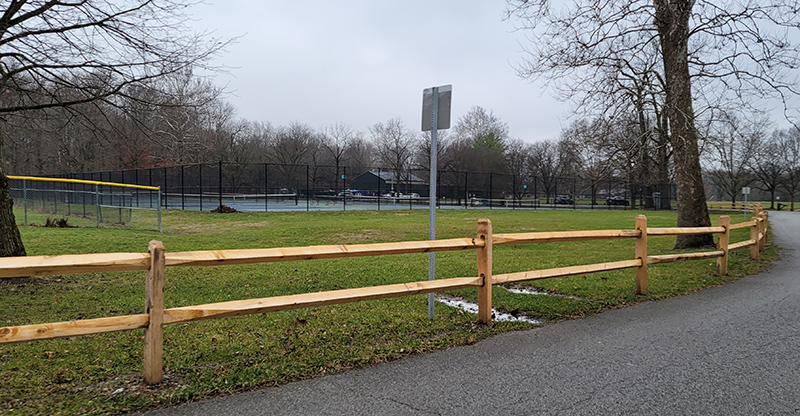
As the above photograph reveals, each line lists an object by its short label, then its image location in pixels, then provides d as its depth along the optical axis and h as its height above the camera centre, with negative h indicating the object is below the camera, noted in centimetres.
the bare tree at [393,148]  5728 +563
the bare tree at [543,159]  6450 +471
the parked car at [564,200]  4644 -73
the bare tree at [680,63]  1117 +328
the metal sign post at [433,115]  499 +83
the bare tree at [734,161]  1223 +179
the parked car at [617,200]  4702 -71
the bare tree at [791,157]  5459 +446
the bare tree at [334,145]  6376 +651
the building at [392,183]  4076 +76
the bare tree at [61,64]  638 +182
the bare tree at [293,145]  5778 +586
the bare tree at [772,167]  5288 +306
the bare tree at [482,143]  5766 +687
